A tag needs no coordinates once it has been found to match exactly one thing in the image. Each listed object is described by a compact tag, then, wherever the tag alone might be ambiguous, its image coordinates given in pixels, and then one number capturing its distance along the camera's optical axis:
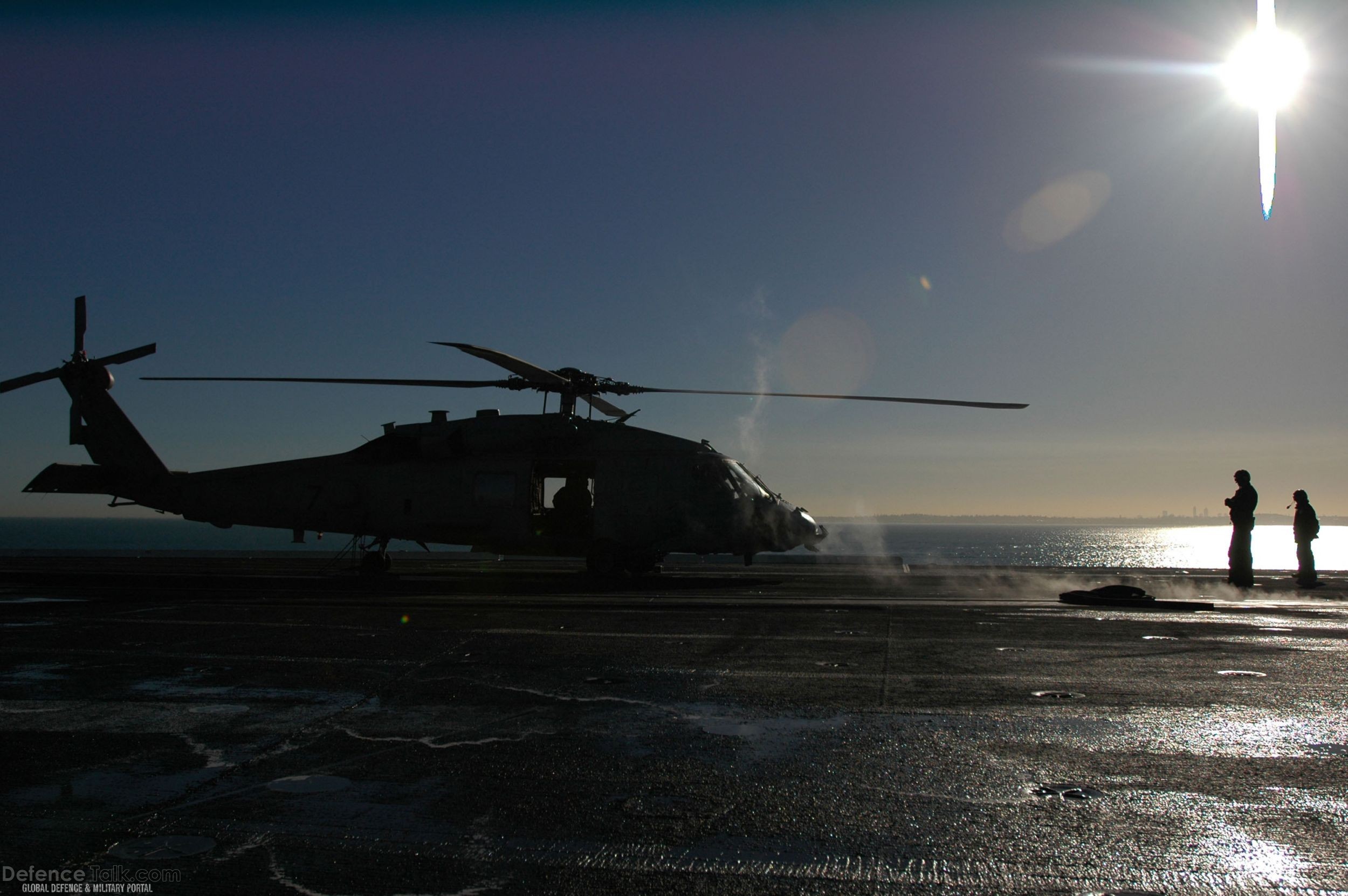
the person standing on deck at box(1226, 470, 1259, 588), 17.17
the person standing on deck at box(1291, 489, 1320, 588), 18.17
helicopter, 20.52
